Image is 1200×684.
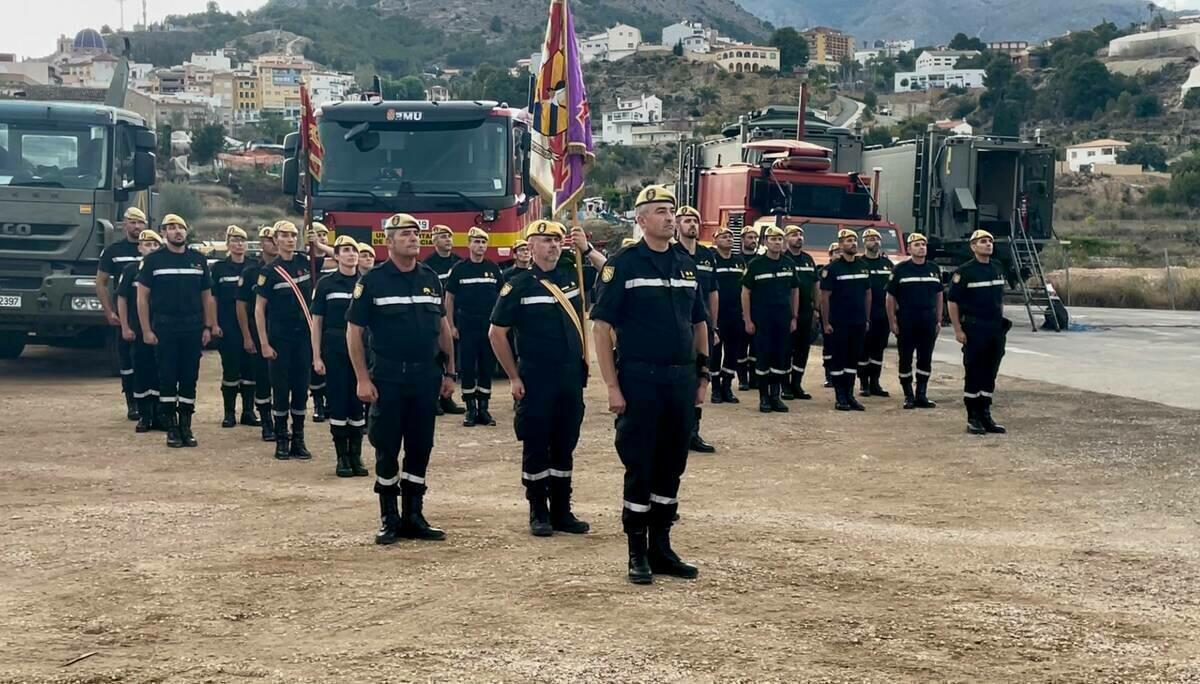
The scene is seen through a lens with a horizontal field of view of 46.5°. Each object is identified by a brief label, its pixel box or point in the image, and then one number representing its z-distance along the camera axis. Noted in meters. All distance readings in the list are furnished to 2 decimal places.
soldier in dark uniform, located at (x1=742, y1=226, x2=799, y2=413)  14.75
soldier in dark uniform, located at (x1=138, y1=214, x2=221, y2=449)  12.18
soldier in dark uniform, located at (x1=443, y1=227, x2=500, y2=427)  13.92
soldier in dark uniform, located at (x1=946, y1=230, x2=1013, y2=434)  12.77
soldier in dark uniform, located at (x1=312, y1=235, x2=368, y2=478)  10.55
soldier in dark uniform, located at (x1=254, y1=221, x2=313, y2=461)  11.62
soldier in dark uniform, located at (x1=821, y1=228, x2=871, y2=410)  15.05
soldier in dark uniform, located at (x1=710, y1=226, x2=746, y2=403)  15.44
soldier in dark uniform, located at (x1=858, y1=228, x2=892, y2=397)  15.89
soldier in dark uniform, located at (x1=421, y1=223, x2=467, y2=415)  13.76
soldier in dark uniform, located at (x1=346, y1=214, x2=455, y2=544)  8.10
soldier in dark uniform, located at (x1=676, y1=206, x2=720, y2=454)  10.38
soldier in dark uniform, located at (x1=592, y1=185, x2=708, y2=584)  7.09
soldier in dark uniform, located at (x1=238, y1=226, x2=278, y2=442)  12.48
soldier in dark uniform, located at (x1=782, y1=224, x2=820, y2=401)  15.88
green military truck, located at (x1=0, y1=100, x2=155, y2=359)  16.83
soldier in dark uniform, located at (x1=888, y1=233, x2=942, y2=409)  14.76
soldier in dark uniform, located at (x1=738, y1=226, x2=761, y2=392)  15.77
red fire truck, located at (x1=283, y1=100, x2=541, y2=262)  15.95
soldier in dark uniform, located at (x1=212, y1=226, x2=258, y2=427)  13.29
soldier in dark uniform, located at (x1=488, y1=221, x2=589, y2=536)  8.32
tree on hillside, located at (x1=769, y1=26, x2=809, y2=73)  168.50
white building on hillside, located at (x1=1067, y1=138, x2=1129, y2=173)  103.06
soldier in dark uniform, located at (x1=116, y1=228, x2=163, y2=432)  13.09
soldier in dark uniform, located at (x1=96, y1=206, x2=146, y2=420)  14.18
